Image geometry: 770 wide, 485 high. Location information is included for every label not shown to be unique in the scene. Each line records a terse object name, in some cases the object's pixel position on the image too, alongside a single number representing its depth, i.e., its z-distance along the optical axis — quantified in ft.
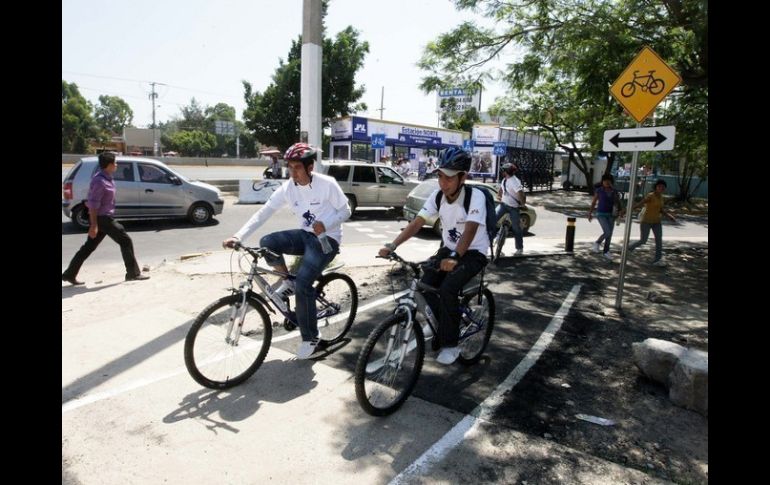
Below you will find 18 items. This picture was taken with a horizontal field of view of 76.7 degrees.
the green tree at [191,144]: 253.44
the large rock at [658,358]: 13.45
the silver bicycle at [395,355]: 11.13
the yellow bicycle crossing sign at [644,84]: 19.95
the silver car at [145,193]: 36.52
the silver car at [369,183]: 51.21
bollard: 36.75
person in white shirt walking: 33.04
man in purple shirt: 21.70
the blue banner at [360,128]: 93.86
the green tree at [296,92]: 92.79
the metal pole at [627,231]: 21.16
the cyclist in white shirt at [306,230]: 13.67
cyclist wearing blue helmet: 12.56
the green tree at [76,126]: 209.93
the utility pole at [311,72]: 24.39
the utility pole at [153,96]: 231.61
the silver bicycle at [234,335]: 11.95
